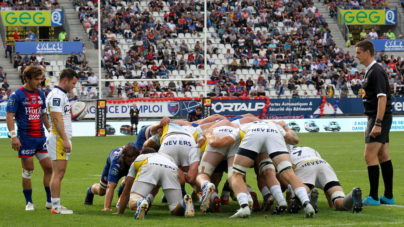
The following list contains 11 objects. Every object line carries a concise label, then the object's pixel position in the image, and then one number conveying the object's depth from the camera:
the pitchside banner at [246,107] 52.34
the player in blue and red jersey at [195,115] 30.34
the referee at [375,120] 14.89
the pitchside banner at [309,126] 48.91
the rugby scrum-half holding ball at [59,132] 14.26
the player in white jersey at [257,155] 13.16
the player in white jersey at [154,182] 13.89
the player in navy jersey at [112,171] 15.00
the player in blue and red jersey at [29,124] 15.05
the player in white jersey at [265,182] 13.49
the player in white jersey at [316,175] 14.37
